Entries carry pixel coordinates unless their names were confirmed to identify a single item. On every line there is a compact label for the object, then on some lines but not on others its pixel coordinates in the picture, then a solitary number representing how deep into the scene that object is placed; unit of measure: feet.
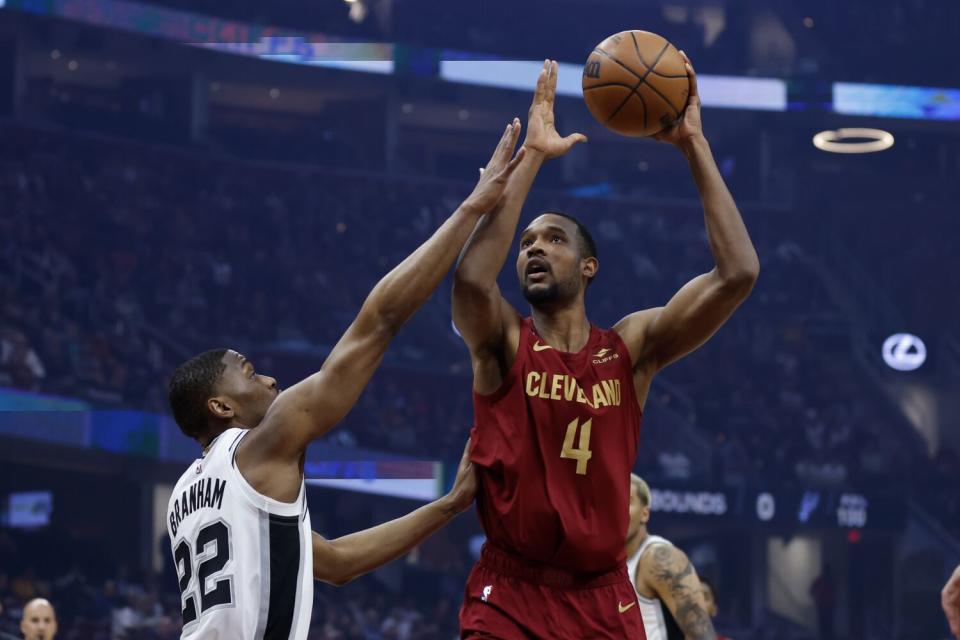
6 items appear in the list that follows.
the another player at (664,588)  37.60
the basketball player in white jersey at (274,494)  24.94
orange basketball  29.37
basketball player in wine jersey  26.96
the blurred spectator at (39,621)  58.70
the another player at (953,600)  26.76
